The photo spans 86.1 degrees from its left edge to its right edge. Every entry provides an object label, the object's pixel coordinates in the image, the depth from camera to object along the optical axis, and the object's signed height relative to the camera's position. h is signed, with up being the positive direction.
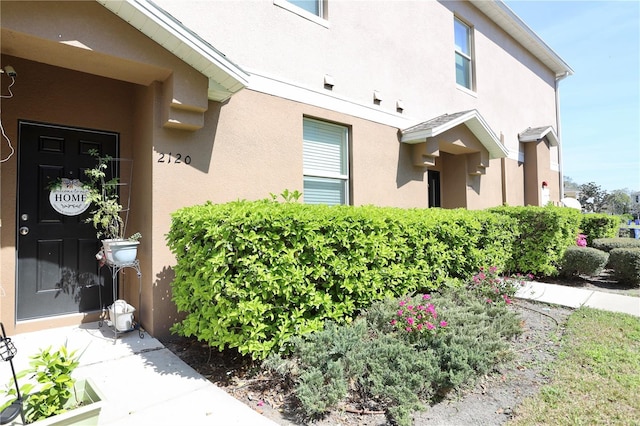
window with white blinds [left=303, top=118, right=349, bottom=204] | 6.45 +1.14
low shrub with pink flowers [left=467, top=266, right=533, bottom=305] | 5.32 -1.10
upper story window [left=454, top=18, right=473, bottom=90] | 10.41 +5.12
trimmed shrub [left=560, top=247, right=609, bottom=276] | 7.73 -0.96
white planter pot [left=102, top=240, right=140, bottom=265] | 4.20 -0.36
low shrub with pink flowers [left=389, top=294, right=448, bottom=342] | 3.82 -1.15
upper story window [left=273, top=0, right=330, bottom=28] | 6.08 +4.00
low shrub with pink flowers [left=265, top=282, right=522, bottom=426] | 2.94 -1.37
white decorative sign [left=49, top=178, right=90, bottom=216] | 4.68 +0.34
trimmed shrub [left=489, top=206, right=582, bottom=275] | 8.07 -0.47
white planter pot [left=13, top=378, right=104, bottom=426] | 2.18 -1.25
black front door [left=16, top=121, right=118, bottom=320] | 4.46 -0.18
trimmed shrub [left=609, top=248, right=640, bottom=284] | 7.46 -1.00
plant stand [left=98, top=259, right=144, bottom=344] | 4.29 -1.08
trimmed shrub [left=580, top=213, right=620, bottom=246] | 10.91 -0.22
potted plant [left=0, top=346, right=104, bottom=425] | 2.23 -1.19
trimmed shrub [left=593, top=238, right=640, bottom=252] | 8.81 -0.64
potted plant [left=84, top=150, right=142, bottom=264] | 4.25 +0.10
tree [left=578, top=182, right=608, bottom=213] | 34.55 +2.45
